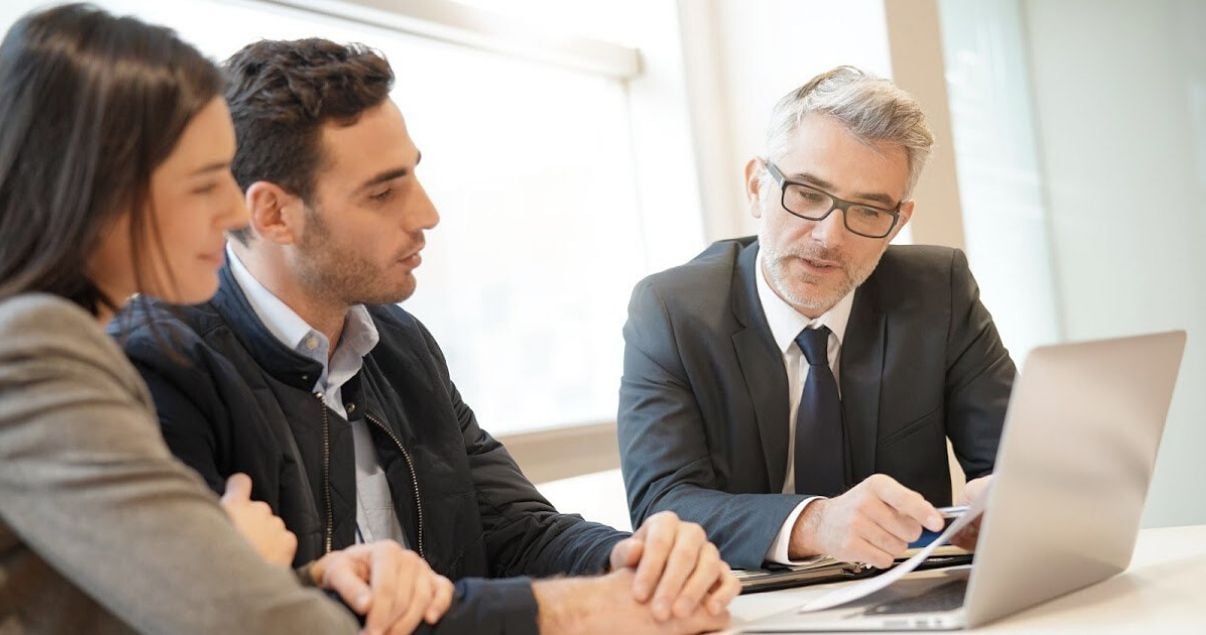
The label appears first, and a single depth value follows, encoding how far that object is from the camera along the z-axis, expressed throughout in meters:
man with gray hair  2.40
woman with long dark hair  1.03
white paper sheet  1.36
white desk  1.31
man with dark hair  1.75
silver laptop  1.27
